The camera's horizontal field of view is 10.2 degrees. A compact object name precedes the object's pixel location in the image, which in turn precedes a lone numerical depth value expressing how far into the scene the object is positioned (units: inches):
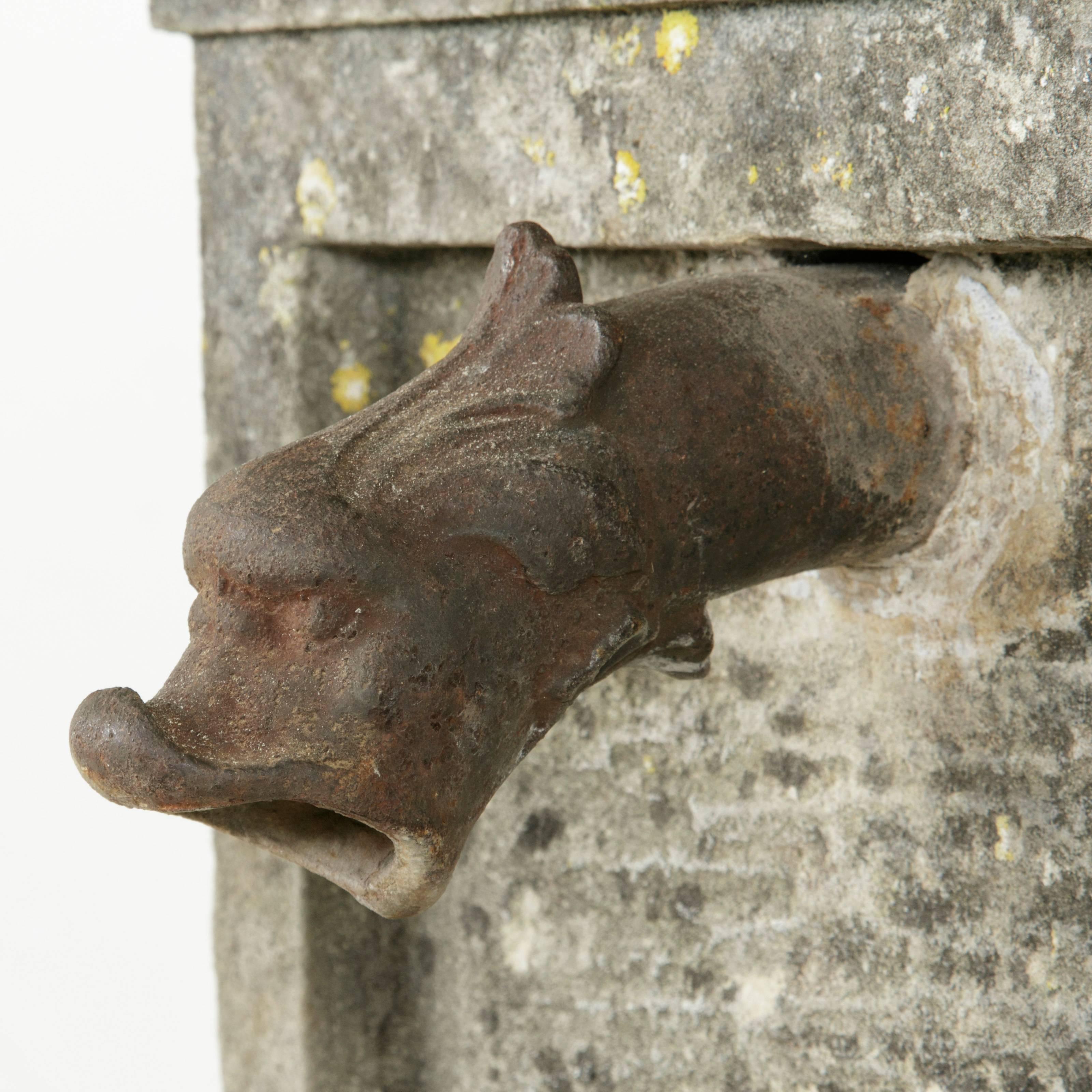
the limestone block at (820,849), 54.2
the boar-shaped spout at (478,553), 51.2
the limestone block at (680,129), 52.8
